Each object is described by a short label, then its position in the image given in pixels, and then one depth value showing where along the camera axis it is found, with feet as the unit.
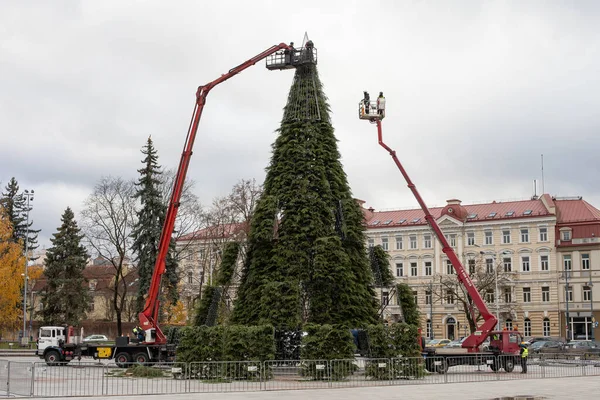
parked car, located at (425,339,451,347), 204.53
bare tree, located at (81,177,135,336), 195.83
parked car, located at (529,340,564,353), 172.64
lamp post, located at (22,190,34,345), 203.80
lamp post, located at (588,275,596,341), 225.15
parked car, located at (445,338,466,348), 191.87
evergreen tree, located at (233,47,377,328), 96.22
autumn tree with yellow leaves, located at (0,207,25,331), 198.18
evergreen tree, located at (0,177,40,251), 272.10
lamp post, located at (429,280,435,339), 252.95
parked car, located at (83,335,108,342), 190.21
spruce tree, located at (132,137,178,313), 178.81
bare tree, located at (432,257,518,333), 222.89
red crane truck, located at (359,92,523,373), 107.67
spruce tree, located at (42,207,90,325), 207.62
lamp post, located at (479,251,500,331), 215.10
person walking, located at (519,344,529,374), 108.47
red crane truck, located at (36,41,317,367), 105.19
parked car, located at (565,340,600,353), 163.94
